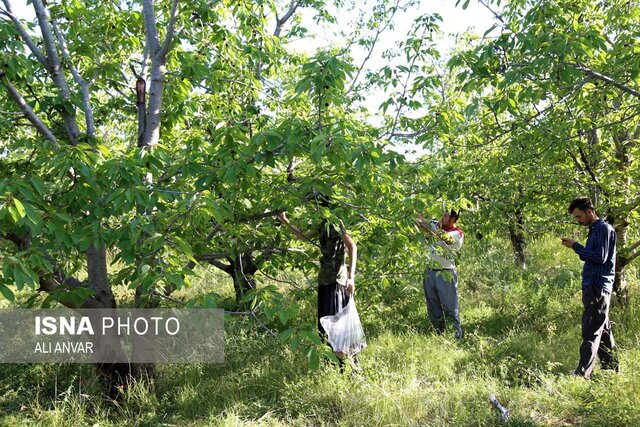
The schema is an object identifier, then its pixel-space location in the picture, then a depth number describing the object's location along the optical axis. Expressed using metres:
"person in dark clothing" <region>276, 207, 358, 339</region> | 4.63
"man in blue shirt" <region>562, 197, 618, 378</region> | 4.35
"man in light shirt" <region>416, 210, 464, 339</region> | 5.81
